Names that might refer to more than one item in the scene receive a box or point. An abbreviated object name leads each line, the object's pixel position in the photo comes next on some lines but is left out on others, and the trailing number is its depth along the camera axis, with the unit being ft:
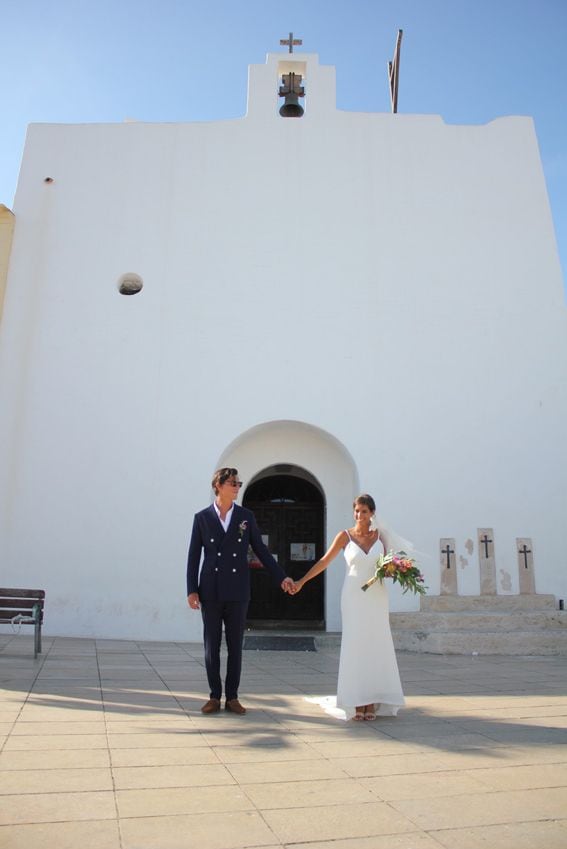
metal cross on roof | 40.68
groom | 15.53
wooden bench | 24.53
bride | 15.03
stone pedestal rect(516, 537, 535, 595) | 32.48
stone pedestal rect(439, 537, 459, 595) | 32.17
